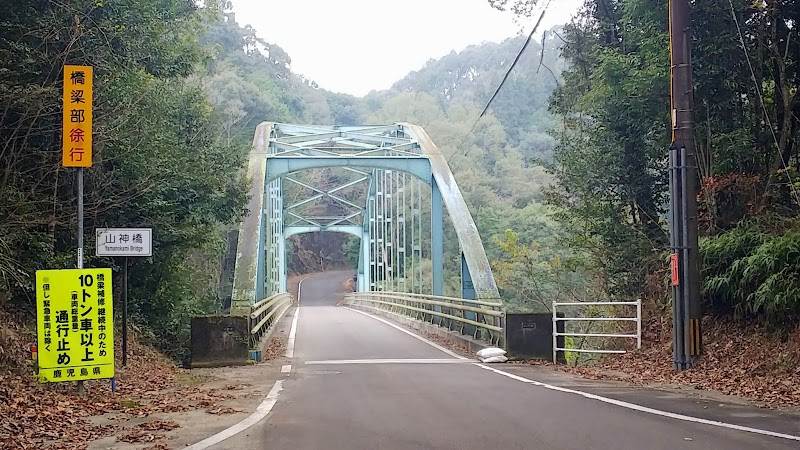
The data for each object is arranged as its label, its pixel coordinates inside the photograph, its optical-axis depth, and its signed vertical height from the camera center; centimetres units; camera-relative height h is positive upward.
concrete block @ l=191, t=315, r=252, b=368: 1189 -131
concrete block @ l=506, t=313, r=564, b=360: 1274 -133
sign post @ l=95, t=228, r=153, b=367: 909 +16
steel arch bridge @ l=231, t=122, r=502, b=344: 1720 +177
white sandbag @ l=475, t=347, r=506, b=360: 1264 -159
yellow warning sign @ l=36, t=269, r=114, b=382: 748 -66
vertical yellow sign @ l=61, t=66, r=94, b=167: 790 +139
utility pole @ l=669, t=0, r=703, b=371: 971 +60
